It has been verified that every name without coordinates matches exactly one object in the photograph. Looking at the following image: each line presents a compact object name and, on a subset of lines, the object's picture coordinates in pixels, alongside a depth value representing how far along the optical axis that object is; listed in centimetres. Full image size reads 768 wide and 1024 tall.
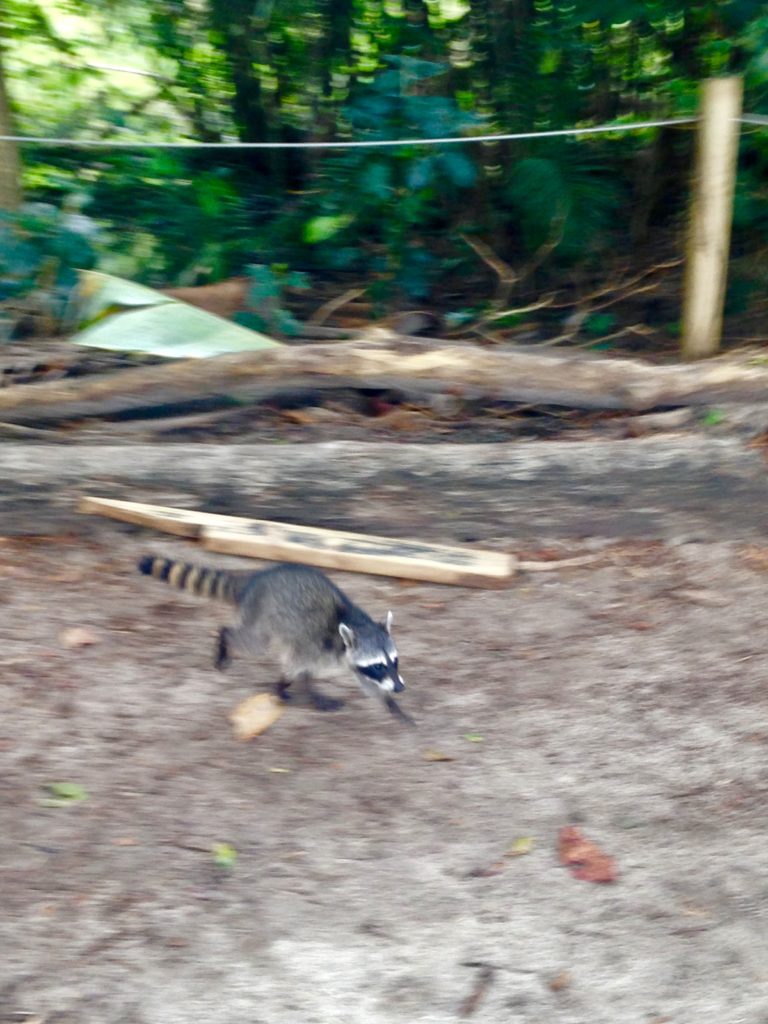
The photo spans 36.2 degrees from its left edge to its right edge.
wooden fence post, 522
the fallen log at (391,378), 521
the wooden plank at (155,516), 459
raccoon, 368
